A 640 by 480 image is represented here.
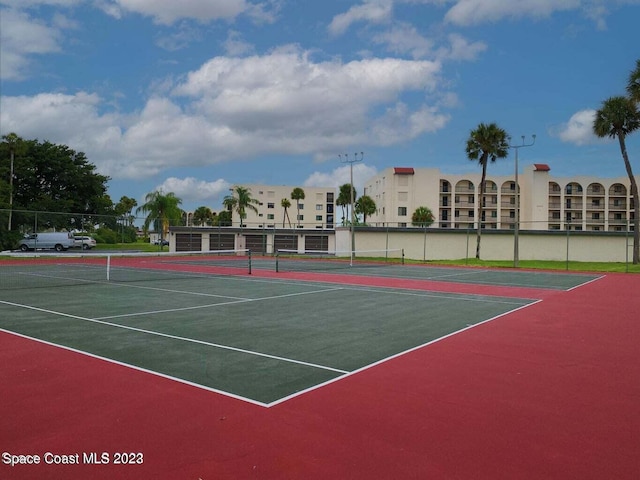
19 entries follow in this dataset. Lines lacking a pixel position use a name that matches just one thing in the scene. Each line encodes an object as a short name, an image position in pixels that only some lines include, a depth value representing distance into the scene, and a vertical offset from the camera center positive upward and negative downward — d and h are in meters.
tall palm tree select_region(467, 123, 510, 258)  44.97 +7.65
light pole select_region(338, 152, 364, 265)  42.44 -0.07
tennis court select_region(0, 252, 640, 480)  4.28 -1.85
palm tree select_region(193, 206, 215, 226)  131.96 +4.96
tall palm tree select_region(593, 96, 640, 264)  39.75 +8.51
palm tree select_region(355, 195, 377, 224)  88.94 +4.47
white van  36.50 -0.65
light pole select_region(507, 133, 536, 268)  36.22 -1.14
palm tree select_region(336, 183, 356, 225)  93.68 +6.58
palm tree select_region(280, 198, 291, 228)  97.38 +5.07
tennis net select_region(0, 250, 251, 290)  20.39 -1.94
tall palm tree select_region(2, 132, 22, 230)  52.31 +9.06
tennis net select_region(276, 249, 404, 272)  32.94 -2.19
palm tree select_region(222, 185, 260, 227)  80.56 +4.89
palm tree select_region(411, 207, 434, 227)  77.44 +2.54
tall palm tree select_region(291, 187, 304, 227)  99.69 +7.28
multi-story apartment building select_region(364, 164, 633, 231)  80.00 +5.51
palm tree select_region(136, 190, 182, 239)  66.50 +3.47
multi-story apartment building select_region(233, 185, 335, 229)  102.27 +5.37
